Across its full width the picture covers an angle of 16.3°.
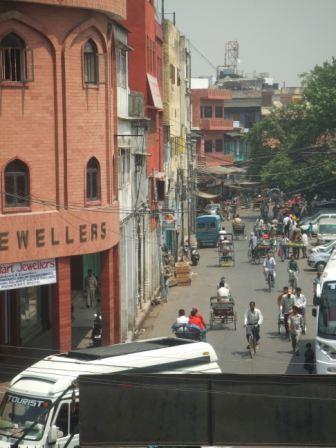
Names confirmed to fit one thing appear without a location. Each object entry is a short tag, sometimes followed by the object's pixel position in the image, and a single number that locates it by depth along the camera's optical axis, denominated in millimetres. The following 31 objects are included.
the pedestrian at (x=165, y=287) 40459
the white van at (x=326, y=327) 24516
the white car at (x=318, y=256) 46906
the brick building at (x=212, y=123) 92062
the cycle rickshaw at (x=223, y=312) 34219
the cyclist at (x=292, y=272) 40969
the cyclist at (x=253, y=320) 30297
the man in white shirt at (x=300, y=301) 32000
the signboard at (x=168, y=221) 47594
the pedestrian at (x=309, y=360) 26625
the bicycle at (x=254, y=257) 50325
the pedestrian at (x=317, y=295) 25672
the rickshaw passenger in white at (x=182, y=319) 29959
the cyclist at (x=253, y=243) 50369
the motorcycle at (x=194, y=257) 50375
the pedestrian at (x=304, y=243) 51438
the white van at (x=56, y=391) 19359
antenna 152250
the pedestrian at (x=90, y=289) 36594
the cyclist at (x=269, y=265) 41369
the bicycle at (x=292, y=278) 40938
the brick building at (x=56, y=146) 26781
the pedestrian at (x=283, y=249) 50653
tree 68625
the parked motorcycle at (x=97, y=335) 30406
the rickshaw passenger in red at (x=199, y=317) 29972
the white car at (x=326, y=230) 54906
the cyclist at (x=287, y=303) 32344
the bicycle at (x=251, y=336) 30391
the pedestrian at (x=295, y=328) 30156
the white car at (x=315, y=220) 58781
